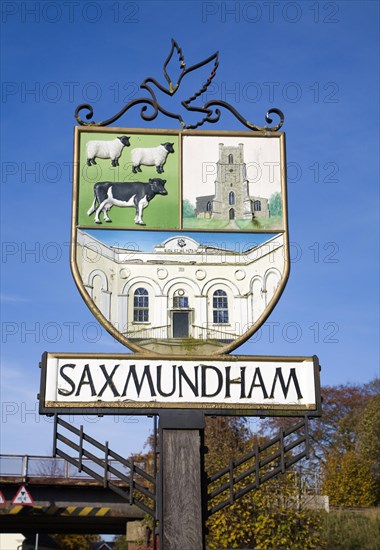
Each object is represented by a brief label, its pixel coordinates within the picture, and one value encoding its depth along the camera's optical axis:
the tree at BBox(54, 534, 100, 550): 58.09
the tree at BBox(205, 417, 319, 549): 22.80
